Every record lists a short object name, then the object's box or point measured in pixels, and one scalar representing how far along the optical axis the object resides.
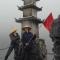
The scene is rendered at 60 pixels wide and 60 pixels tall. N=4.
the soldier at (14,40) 4.47
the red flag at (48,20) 3.68
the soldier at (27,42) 3.66
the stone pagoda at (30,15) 9.09
